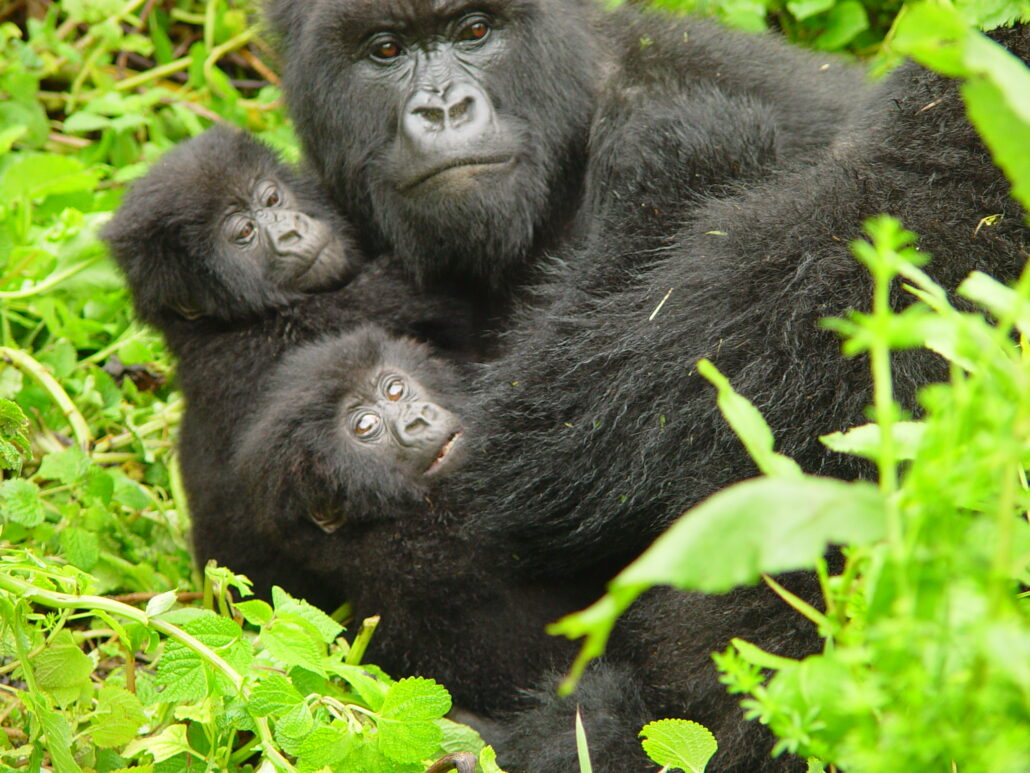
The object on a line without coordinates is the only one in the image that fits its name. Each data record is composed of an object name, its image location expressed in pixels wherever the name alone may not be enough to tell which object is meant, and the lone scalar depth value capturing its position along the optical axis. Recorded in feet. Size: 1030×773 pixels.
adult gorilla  16.01
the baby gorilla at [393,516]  15.72
